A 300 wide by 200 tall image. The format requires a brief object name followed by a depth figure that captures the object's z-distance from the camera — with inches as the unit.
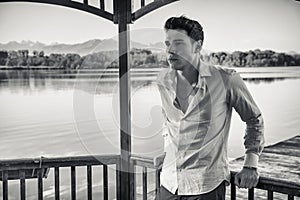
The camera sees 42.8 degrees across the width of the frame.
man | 66.8
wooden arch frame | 91.7
